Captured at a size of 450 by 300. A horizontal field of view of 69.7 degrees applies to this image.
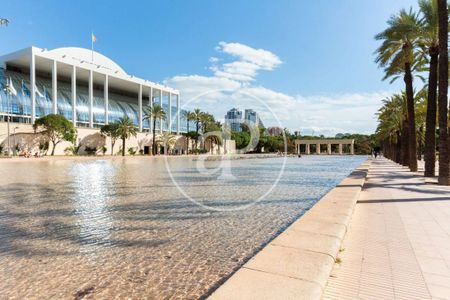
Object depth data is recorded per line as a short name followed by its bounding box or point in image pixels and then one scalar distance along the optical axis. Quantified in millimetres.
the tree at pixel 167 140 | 76156
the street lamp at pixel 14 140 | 49697
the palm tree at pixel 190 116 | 80188
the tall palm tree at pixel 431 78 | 16656
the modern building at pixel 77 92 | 55750
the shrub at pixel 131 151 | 69812
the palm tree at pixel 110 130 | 62781
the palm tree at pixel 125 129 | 63938
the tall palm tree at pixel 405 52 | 18328
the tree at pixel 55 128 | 50000
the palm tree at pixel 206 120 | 82012
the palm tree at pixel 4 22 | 22839
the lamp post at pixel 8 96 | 53294
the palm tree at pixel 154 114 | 70312
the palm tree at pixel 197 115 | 80712
